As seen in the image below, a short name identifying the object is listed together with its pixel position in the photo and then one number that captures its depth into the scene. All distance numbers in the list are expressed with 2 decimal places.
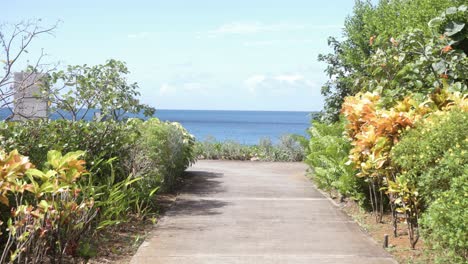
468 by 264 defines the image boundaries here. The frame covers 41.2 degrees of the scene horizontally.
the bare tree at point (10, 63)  8.52
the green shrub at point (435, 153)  6.06
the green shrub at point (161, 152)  10.44
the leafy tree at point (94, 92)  11.33
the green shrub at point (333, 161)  10.10
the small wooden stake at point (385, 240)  7.65
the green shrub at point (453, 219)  5.39
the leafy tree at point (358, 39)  14.48
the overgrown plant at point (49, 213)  5.12
